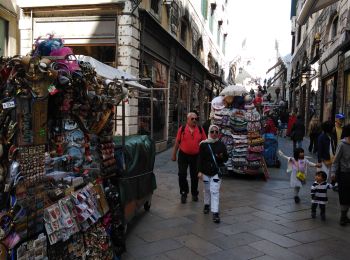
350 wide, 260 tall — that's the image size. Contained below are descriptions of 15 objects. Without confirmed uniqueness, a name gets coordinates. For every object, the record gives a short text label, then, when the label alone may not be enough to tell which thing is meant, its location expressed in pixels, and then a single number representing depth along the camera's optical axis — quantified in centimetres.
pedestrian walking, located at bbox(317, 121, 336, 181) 770
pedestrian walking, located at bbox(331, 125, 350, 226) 591
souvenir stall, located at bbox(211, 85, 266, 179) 959
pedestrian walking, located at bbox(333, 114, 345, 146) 865
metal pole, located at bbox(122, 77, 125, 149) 490
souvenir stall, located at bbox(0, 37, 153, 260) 289
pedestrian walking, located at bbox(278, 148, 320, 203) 732
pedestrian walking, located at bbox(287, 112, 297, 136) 1803
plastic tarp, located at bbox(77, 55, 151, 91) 531
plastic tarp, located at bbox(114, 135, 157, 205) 502
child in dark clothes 623
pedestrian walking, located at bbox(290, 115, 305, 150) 1360
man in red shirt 704
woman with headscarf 600
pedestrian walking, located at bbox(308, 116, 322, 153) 1320
